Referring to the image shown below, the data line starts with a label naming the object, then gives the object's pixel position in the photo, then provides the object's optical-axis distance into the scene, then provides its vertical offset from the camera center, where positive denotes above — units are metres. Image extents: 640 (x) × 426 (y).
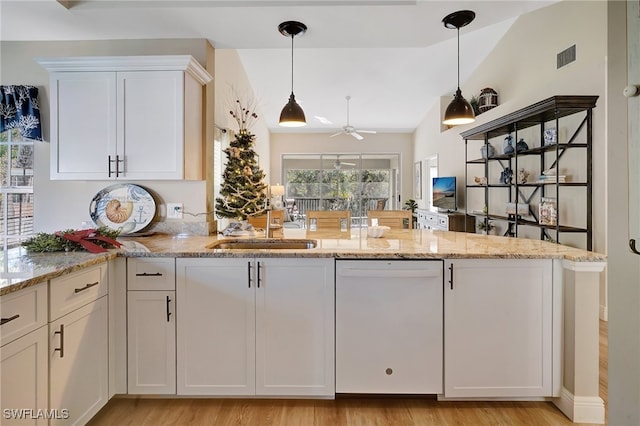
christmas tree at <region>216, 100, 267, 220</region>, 3.19 +0.26
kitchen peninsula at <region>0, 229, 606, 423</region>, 1.96 -0.63
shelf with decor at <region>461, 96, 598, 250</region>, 3.35 +0.50
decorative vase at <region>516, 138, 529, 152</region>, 4.12 +0.82
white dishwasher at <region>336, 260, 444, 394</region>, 1.99 -0.71
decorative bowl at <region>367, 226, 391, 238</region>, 2.61 -0.15
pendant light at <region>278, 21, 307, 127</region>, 2.84 +0.81
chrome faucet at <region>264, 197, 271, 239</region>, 2.72 -0.12
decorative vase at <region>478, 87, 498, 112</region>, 5.17 +1.74
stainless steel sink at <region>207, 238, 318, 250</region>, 2.55 -0.25
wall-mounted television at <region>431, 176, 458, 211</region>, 6.17 +0.36
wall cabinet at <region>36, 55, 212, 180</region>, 2.44 +0.68
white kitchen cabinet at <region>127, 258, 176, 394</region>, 2.00 -0.67
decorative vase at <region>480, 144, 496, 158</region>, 4.90 +0.90
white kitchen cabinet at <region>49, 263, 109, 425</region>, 1.54 -0.66
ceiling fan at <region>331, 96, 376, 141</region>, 7.04 +1.70
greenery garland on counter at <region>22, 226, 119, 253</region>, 1.91 -0.19
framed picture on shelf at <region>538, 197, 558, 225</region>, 3.60 +0.02
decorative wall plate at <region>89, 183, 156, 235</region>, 2.72 +0.02
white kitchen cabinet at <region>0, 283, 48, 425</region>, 1.28 -0.59
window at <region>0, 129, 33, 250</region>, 2.86 +0.20
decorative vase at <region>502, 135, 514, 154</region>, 4.35 +0.87
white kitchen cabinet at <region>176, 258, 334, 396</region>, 2.00 -0.63
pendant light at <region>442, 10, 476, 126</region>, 2.56 +0.83
